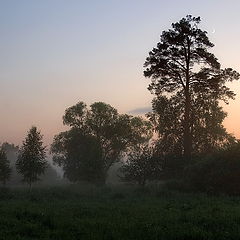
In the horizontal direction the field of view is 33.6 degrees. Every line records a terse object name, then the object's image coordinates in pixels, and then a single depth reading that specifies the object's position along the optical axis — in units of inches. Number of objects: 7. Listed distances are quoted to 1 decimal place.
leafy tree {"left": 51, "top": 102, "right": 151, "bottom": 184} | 2898.6
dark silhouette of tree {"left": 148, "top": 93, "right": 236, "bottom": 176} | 1919.3
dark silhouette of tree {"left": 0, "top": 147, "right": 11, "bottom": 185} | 2265.0
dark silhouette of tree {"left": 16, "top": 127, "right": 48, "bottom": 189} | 2036.2
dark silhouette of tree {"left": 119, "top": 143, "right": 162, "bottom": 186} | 1817.2
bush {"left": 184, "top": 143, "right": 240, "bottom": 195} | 1363.2
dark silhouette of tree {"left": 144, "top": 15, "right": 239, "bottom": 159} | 1754.4
